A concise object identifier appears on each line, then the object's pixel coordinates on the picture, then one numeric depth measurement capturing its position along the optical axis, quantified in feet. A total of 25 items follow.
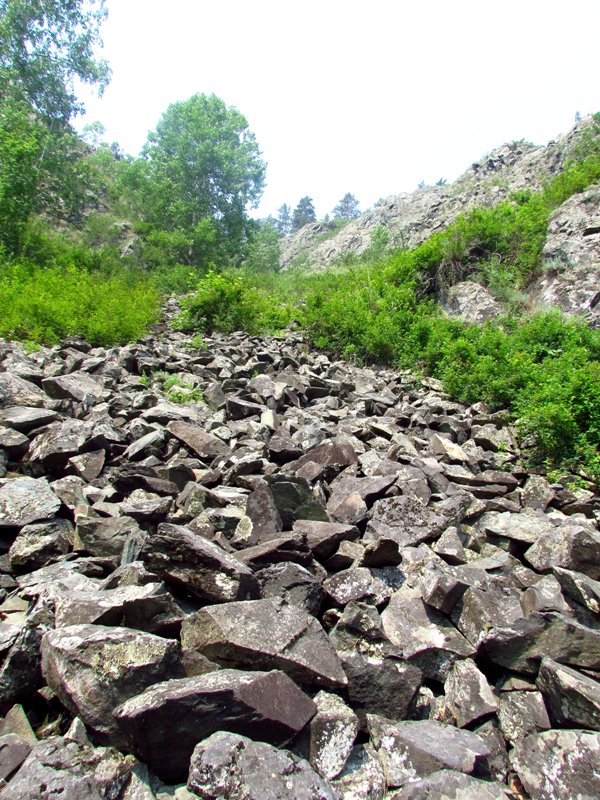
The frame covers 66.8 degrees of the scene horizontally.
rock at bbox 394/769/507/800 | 4.82
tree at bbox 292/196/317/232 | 234.19
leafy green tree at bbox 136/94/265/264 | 79.30
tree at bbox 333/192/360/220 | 224.12
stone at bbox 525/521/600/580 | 9.50
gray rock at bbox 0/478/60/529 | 9.00
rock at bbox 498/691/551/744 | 6.15
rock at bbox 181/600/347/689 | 5.98
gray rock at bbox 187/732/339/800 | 4.46
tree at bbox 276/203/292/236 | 241.55
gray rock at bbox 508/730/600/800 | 5.33
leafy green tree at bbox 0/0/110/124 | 68.44
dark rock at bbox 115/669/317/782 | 4.93
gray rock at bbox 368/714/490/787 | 5.33
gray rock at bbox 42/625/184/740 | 5.33
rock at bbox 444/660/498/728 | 6.26
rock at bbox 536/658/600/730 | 5.90
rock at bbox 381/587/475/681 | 7.11
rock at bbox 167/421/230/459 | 13.87
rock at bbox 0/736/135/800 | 4.45
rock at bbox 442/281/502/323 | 35.60
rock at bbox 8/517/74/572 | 8.33
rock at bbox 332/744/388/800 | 5.14
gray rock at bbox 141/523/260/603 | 7.16
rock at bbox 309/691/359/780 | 5.32
